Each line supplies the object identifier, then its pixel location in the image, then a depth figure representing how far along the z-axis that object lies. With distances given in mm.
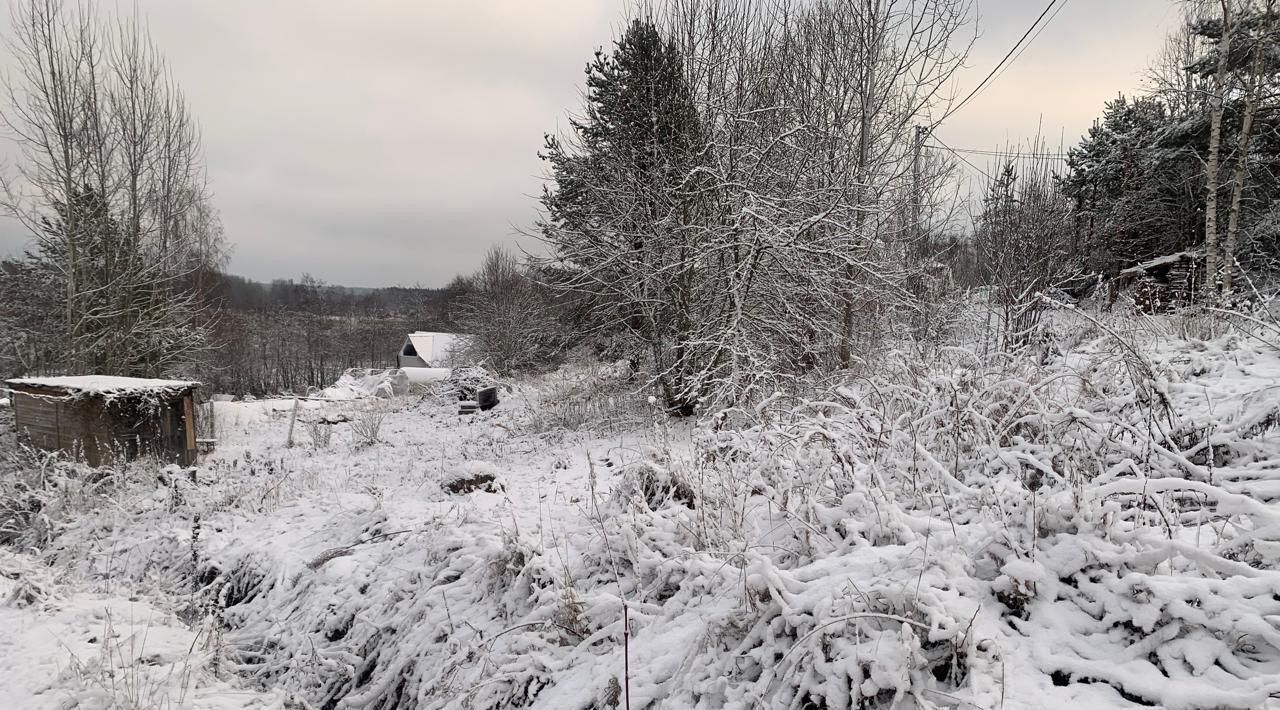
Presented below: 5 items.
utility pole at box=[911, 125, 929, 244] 9094
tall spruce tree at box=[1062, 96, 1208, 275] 12516
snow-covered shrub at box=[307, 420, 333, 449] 10242
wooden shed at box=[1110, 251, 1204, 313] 6200
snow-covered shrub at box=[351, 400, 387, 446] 10102
